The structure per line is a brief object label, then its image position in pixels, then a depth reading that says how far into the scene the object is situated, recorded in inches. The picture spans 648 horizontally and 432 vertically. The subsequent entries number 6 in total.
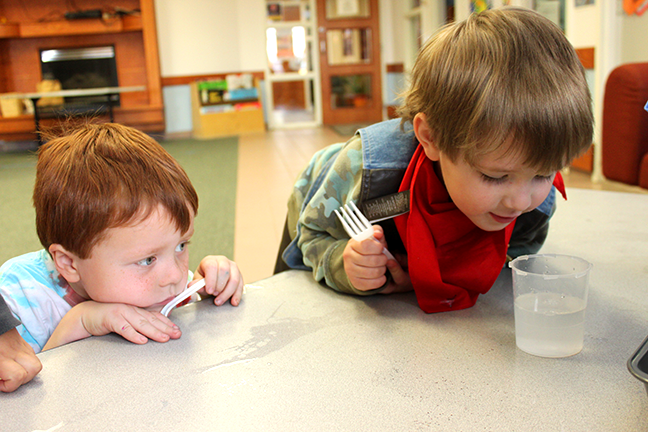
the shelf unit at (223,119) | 256.1
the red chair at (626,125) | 88.4
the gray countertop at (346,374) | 19.3
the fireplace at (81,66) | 245.6
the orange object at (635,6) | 118.0
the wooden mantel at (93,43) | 234.1
